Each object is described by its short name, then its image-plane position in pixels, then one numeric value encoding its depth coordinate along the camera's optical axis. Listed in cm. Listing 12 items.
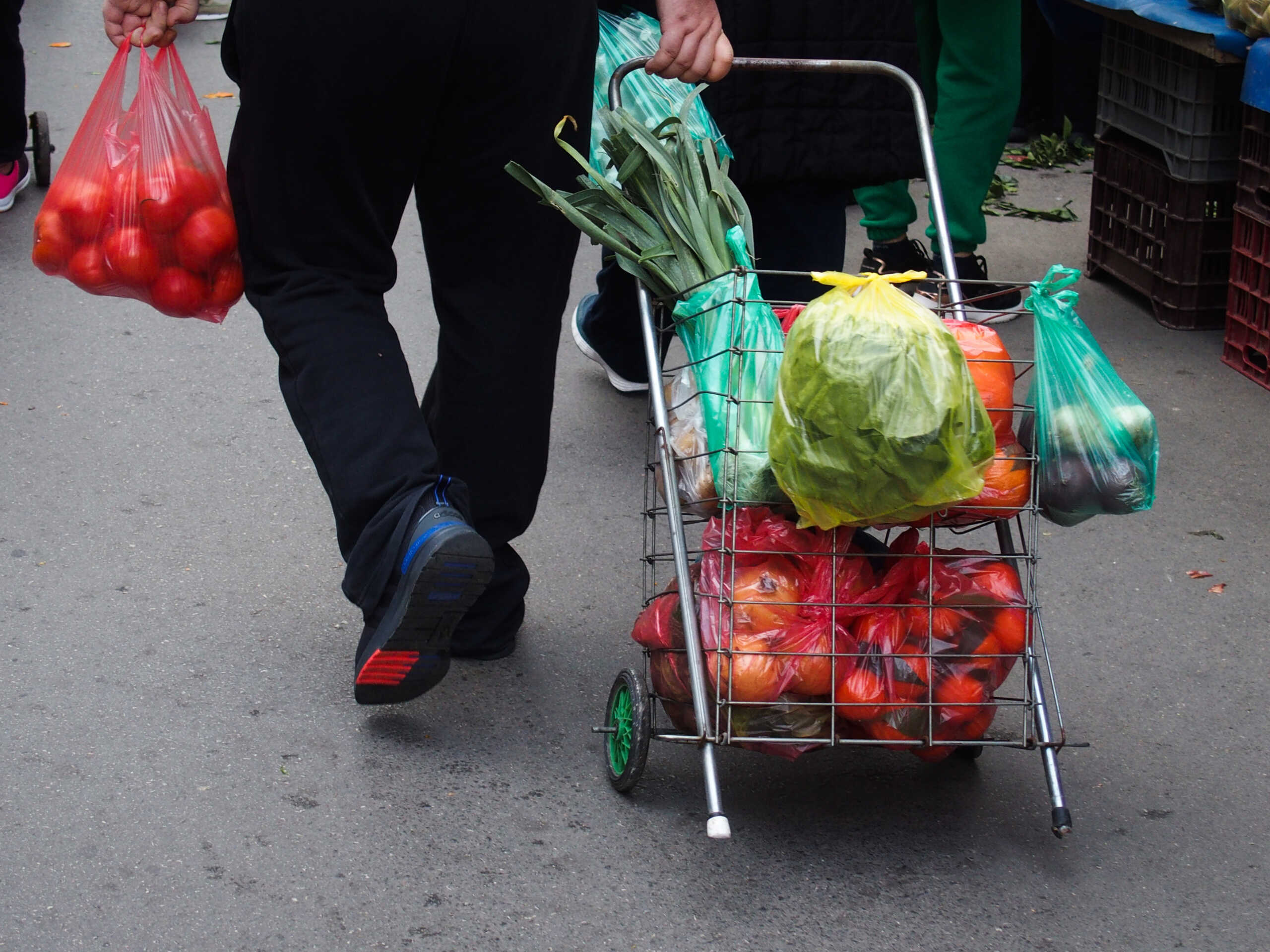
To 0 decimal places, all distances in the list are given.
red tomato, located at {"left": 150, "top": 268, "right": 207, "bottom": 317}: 259
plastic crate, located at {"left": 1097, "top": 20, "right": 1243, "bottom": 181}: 468
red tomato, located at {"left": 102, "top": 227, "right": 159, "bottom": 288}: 258
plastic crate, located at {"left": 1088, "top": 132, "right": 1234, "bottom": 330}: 479
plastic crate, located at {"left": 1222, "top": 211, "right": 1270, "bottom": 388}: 440
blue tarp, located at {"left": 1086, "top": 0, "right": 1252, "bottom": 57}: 434
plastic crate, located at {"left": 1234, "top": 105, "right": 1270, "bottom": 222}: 435
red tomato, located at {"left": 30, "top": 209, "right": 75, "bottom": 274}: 263
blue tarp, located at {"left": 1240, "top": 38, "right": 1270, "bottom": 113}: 411
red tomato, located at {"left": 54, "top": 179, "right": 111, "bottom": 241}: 260
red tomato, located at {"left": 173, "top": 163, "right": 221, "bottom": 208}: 259
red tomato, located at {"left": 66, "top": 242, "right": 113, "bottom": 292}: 261
